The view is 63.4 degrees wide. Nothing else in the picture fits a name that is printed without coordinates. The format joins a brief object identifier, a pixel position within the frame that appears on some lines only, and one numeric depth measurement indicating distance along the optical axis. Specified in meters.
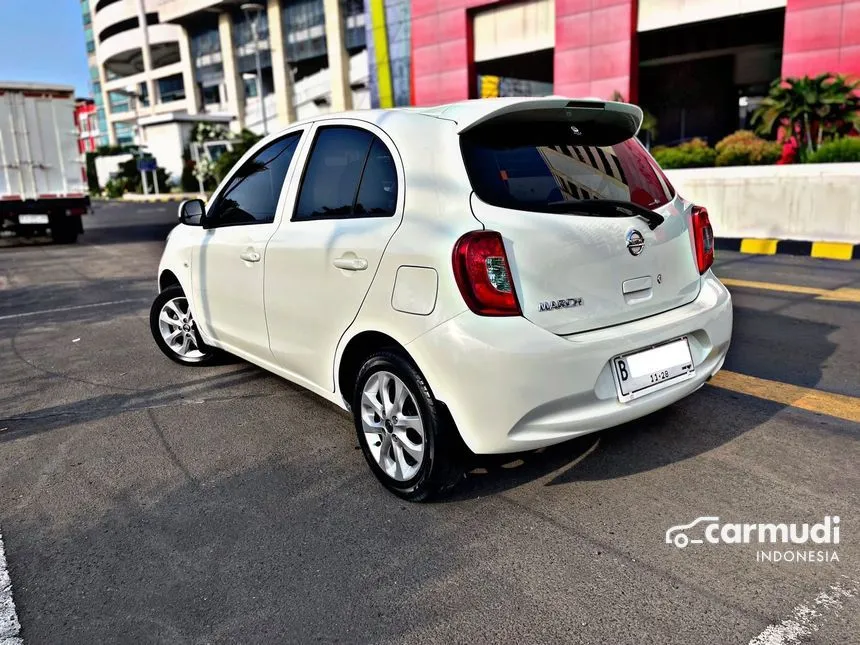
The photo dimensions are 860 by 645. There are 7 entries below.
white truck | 14.48
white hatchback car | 2.63
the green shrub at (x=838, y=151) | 10.39
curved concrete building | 71.75
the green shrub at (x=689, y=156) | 13.14
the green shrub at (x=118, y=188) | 48.97
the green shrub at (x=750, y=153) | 12.73
